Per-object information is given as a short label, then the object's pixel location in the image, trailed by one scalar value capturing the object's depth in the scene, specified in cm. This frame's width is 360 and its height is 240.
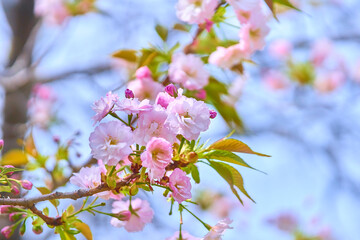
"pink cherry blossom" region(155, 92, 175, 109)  159
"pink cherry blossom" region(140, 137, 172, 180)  155
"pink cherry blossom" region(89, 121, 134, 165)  156
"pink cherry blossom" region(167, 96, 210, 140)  157
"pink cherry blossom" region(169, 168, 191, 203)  158
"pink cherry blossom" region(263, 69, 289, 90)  609
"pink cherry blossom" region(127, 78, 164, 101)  181
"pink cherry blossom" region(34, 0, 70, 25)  394
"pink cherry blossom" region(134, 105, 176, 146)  157
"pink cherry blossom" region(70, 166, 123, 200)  162
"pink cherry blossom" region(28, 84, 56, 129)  392
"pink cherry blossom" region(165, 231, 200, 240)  165
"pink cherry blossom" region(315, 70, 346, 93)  583
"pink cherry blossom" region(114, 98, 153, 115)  157
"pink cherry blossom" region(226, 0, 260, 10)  173
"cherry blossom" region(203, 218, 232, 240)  161
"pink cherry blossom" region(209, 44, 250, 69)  181
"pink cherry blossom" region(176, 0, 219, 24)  175
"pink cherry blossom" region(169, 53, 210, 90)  179
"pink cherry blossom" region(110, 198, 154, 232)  166
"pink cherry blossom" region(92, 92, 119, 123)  157
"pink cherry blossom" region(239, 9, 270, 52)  180
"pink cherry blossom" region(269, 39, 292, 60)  508
